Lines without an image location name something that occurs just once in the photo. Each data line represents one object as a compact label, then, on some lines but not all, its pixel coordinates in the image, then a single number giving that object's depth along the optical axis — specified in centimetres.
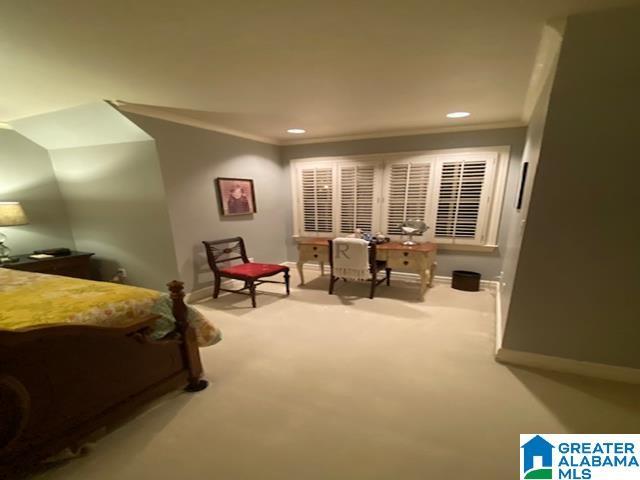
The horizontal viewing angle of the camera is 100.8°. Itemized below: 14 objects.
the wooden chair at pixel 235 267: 326
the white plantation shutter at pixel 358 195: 420
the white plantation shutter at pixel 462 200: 359
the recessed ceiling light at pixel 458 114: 300
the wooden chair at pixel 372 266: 340
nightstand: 298
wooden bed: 113
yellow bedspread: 138
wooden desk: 332
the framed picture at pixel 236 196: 369
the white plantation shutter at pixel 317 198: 447
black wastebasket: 366
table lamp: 299
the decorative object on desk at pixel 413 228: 365
